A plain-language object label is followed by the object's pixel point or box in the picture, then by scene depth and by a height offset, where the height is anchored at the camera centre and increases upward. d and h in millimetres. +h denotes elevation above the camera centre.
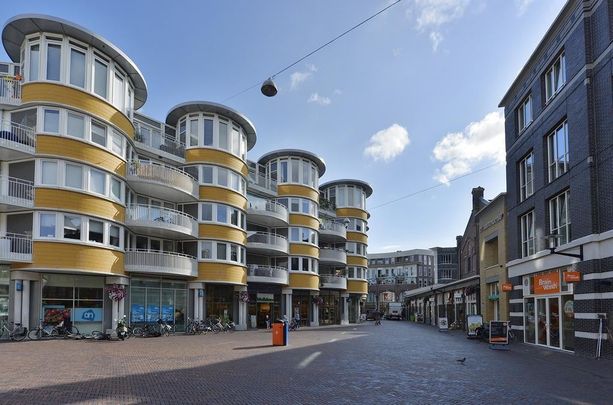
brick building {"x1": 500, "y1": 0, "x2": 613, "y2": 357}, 17844 +2865
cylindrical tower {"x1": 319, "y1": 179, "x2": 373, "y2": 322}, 58344 +4330
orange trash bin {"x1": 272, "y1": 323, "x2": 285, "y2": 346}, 22672 -3091
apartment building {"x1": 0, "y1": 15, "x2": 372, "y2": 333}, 24188 +3213
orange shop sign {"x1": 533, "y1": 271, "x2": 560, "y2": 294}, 21469 -888
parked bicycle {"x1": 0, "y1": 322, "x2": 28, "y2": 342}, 22641 -2885
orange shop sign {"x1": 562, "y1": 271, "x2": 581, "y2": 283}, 18422 -515
